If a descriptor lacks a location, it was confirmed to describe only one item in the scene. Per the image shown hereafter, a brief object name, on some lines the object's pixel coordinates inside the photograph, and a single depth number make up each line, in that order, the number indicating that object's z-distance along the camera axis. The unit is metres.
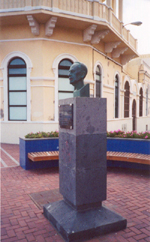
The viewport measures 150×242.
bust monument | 3.55
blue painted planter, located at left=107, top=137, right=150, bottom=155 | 6.21
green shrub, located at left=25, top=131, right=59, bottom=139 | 6.66
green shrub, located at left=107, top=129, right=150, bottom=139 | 6.45
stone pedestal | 3.19
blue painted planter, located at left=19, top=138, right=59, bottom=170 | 6.34
